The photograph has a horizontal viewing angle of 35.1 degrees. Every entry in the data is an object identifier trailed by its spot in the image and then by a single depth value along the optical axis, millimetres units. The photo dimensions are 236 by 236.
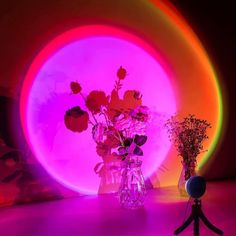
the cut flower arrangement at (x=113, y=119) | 1722
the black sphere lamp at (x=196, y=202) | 1209
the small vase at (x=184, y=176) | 1804
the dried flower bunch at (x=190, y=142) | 1788
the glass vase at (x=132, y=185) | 1638
